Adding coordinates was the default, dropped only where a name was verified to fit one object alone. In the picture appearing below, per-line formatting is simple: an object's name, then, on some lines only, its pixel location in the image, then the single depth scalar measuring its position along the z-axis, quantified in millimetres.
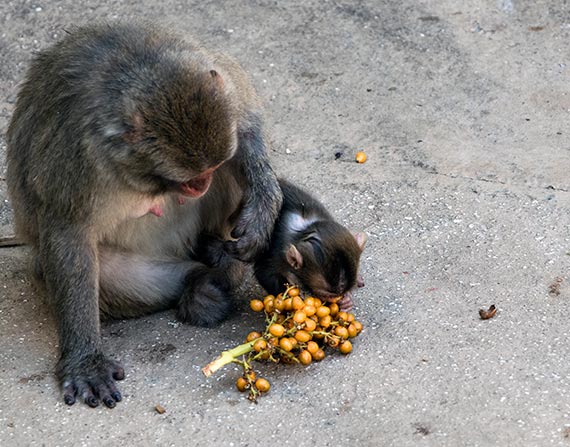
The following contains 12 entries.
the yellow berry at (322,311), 9445
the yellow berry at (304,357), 9312
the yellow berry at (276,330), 9203
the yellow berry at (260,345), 9203
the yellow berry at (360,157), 13031
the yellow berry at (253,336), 9430
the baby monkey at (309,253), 9758
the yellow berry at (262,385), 9086
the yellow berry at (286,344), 9187
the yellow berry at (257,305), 9734
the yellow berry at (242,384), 9148
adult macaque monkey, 8875
